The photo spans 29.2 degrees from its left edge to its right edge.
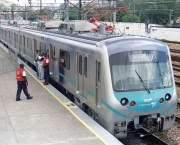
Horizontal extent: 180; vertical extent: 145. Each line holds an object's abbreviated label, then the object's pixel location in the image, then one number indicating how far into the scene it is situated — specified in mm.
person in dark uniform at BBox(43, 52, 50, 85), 14922
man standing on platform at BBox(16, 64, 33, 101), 12211
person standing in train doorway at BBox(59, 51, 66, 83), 13272
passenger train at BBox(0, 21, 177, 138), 8953
